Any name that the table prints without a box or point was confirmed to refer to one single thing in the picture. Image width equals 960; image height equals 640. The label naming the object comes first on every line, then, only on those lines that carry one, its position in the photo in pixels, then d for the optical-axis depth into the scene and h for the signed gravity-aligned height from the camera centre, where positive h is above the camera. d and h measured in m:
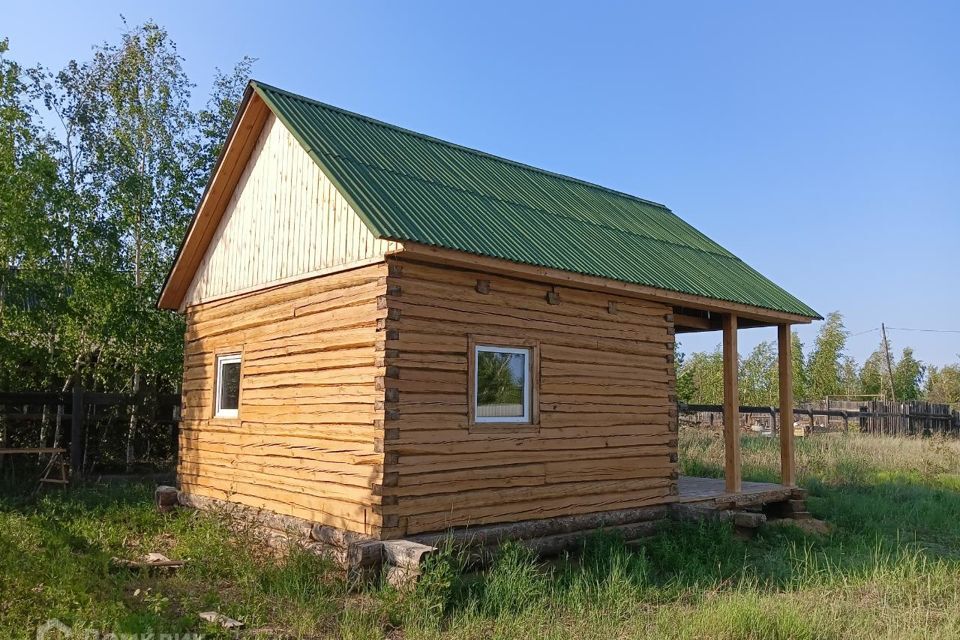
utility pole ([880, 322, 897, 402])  49.30 +3.77
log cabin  9.22 +0.92
